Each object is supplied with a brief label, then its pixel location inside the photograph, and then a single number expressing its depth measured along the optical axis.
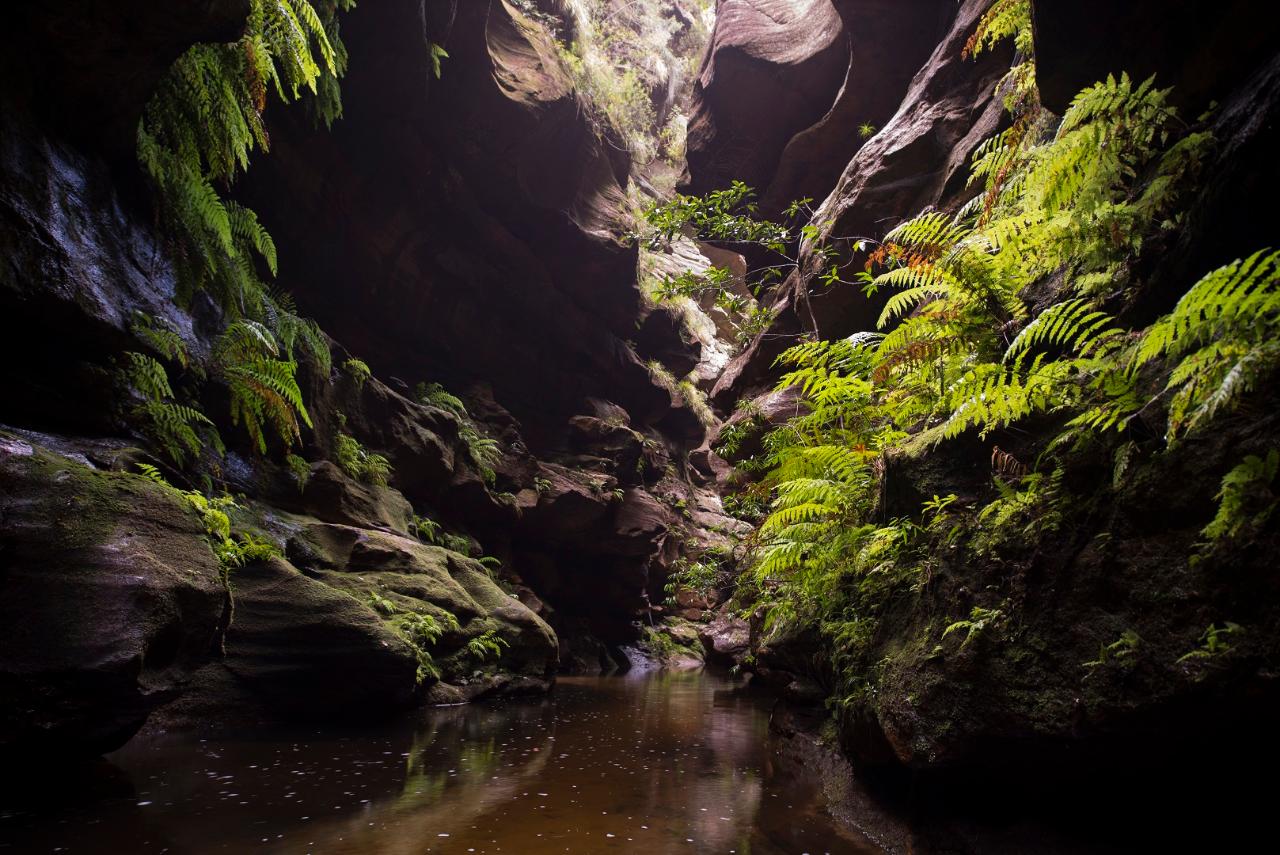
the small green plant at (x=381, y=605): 7.32
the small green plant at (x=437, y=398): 14.81
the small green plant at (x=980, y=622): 2.93
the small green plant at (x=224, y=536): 5.32
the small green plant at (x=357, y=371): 11.02
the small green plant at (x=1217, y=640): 2.01
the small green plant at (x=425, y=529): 10.97
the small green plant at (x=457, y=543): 12.54
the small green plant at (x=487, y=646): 8.55
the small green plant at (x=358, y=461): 9.78
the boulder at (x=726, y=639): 15.19
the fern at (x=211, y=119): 5.63
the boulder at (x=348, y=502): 8.58
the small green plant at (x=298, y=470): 8.23
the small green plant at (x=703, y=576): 14.38
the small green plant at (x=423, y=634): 7.23
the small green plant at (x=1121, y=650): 2.31
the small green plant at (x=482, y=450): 14.52
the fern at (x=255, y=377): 6.56
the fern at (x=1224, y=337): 1.83
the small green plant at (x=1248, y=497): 1.95
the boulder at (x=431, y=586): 7.58
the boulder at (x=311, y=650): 5.94
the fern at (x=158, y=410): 5.73
